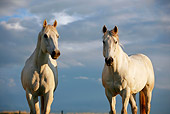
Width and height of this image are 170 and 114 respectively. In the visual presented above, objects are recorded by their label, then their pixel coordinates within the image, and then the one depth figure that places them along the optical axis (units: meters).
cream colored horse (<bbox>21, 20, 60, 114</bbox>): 17.81
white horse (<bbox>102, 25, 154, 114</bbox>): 18.39
